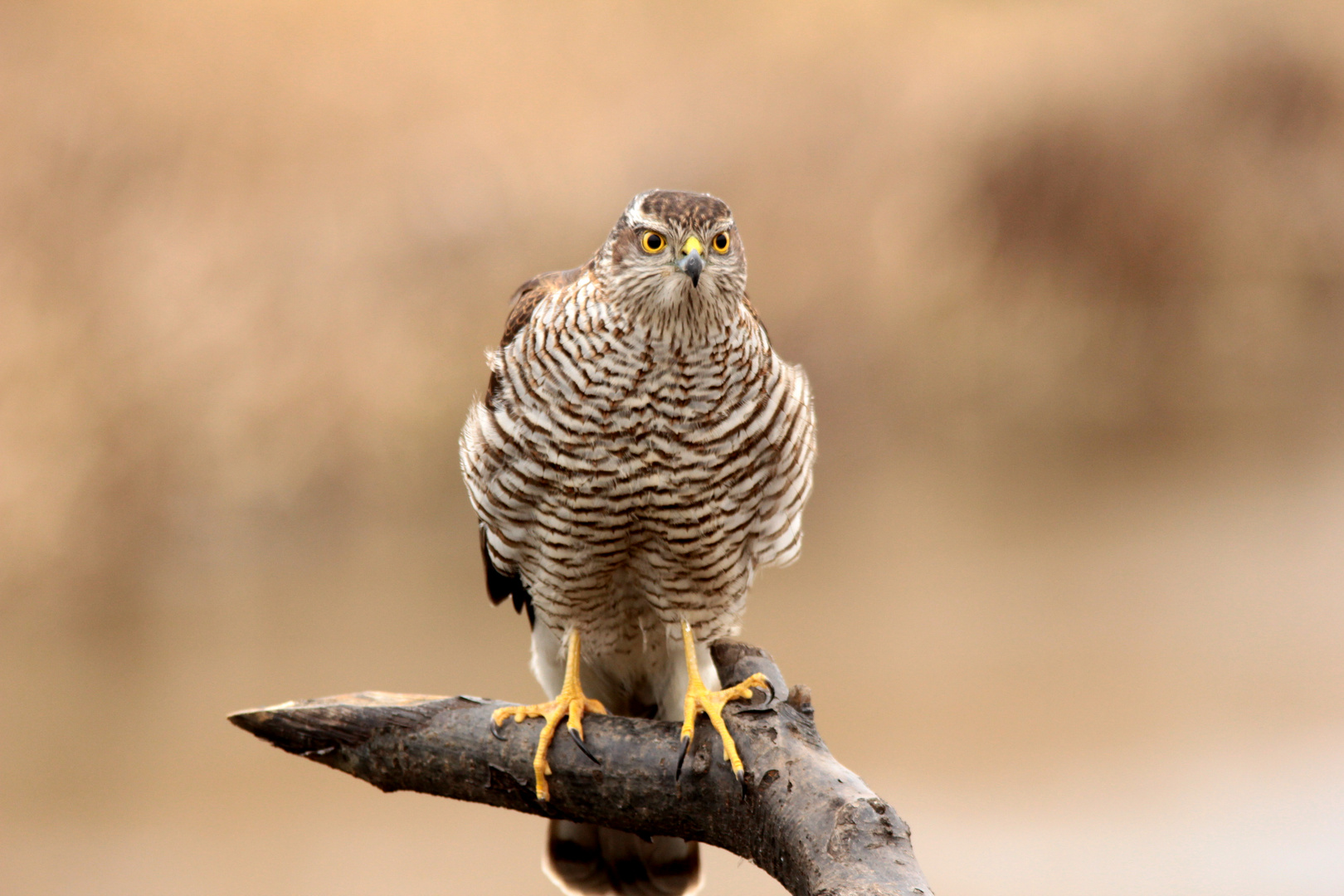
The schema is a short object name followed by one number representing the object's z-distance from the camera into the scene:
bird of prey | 8.21
